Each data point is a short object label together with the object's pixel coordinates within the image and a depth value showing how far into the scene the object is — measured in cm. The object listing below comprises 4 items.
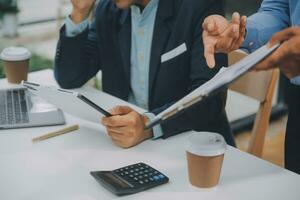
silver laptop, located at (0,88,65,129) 169
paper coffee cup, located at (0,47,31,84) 204
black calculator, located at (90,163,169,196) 129
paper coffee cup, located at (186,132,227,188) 129
